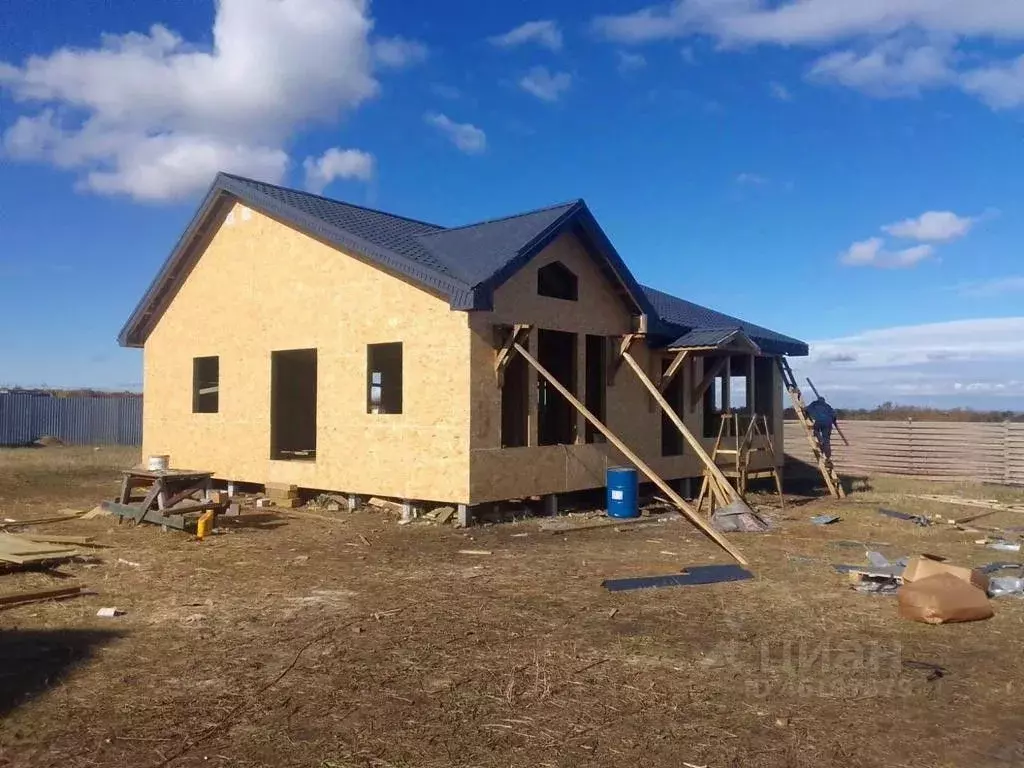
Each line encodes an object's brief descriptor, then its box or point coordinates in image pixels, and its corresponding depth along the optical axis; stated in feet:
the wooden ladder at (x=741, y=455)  51.62
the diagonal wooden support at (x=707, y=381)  54.95
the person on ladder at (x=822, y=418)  65.05
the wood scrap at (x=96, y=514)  45.18
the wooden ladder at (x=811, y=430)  60.08
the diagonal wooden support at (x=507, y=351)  41.60
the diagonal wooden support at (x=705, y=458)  38.65
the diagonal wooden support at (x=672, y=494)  31.01
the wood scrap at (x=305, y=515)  43.23
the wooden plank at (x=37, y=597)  25.27
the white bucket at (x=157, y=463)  44.14
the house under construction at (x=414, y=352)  41.65
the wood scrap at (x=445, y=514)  42.29
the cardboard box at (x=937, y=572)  26.86
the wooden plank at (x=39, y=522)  41.83
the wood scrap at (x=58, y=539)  34.99
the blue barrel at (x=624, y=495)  45.78
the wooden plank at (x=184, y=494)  42.14
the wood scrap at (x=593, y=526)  41.34
